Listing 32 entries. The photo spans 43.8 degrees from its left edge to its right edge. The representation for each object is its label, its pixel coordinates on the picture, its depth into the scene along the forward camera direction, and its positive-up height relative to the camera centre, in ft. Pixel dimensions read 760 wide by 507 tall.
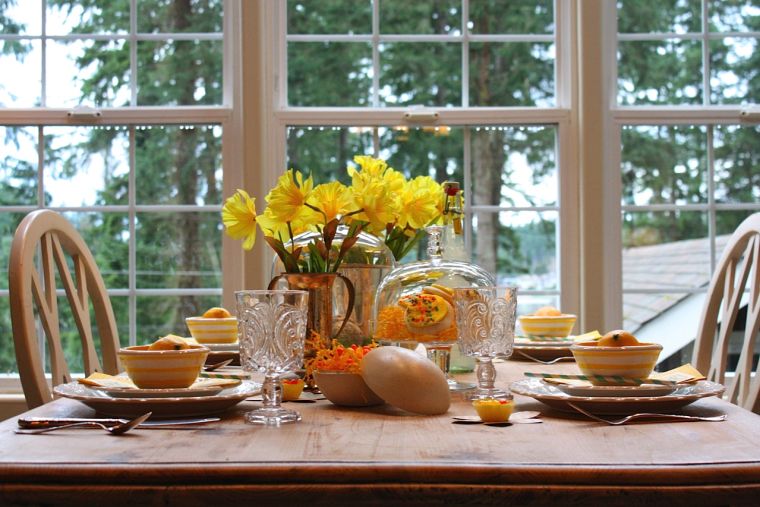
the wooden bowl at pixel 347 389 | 4.26 -0.57
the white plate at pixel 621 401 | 3.96 -0.59
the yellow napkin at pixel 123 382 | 4.37 -0.55
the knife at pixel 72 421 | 3.65 -0.60
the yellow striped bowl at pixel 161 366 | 4.17 -0.44
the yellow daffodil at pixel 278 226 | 5.01 +0.21
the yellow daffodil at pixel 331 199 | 5.00 +0.35
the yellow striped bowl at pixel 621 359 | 4.31 -0.45
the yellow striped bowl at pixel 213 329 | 6.93 -0.47
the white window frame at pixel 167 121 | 10.14 +1.59
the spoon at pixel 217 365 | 5.84 -0.63
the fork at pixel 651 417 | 3.78 -0.64
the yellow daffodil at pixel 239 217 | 5.25 +0.27
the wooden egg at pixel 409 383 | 4.00 -0.51
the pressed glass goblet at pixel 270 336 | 3.88 -0.29
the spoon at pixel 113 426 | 3.55 -0.61
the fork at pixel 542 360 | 6.38 -0.66
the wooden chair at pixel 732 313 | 5.98 -0.38
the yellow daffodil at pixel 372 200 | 5.15 +0.35
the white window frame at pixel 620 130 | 10.14 +1.42
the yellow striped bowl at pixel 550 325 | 7.41 -0.50
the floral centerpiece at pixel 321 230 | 4.95 +0.19
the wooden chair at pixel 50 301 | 4.99 -0.21
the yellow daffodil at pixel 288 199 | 4.93 +0.35
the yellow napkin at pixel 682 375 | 4.45 -0.58
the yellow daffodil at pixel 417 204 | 5.84 +0.37
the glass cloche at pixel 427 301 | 4.85 -0.20
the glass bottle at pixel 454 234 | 5.88 +0.20
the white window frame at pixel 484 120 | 10.19 +1.57
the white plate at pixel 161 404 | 3.90 -0.58
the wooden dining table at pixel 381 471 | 2.88 -0.64
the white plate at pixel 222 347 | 6.55 -0.57
